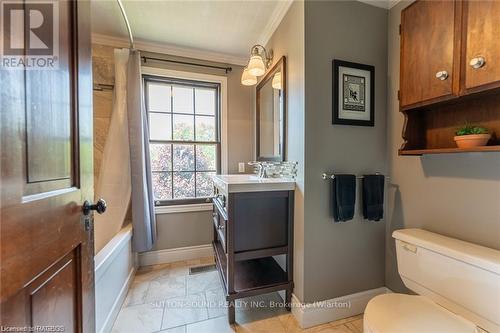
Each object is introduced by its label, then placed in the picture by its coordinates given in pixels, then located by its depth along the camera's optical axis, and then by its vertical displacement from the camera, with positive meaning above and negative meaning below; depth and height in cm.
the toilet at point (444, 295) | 92 -64
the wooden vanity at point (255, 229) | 146 -48
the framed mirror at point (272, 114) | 176 +47
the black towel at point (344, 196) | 146 -23
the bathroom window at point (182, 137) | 239 +30
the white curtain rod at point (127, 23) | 163 +121
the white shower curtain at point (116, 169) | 197 -5
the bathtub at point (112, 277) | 131 -82
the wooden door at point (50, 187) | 50 -7
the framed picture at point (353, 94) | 150 +50
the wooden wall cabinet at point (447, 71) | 92 +45
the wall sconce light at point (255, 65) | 176 +82
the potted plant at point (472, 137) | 101 +13
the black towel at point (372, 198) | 154 -25
